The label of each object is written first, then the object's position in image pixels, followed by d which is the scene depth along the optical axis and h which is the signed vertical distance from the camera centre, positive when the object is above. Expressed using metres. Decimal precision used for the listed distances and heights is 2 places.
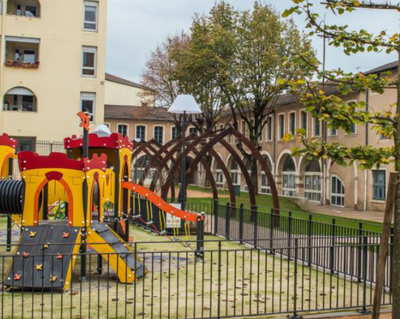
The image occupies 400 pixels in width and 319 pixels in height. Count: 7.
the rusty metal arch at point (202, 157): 19.84 +0.15
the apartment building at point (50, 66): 32.78 +6.09
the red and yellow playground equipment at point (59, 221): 10.08 -1.09
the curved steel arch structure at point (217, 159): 19.33 +0.31
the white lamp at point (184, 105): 16.14 +1.87
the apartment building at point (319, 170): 31.97 -0.04
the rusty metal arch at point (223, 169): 21.66 -0.15
